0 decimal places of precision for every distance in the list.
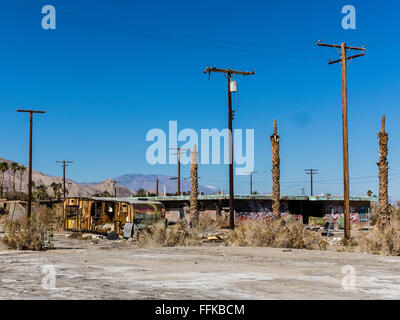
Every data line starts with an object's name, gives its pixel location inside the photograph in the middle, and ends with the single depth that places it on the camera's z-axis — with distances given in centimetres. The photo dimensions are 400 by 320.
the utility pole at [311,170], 9500
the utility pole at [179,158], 6016
